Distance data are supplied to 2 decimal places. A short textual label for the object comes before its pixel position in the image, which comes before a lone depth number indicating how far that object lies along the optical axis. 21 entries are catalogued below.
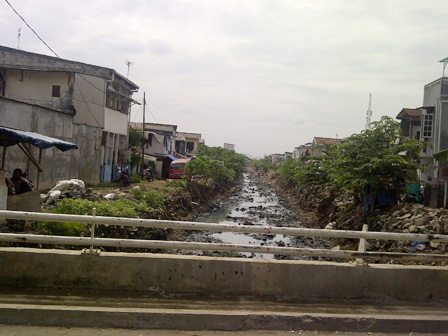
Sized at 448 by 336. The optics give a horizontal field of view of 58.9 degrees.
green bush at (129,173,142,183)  29.89
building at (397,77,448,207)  20.27
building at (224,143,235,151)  125.88
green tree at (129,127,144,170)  35.12
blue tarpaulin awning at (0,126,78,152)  9.09
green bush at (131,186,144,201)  19.22
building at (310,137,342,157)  28.12
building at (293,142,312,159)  73.50
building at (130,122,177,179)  41.72
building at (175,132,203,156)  67.40
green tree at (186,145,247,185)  31.48
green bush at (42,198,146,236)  9.80
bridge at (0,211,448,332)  4.64
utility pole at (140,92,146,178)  35.40
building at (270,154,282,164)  118.46
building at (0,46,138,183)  23.33
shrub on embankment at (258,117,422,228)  16.64
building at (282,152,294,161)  96.28
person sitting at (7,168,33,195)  10.95
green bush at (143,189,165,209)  19.19
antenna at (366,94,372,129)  43.85
